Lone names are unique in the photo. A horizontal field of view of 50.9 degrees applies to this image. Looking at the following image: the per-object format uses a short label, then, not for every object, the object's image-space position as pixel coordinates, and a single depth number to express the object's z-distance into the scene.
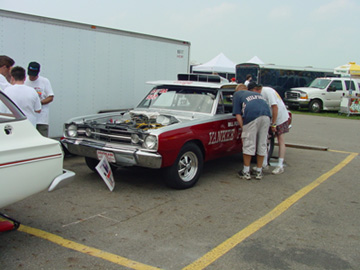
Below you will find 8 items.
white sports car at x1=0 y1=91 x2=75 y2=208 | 3.33
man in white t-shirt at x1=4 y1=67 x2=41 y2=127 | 5.48
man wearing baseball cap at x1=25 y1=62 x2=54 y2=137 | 6.18
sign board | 5.35
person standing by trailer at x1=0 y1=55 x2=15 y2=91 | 5.69
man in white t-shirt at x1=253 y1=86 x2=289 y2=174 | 6.92
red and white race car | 5.32
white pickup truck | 21.03
